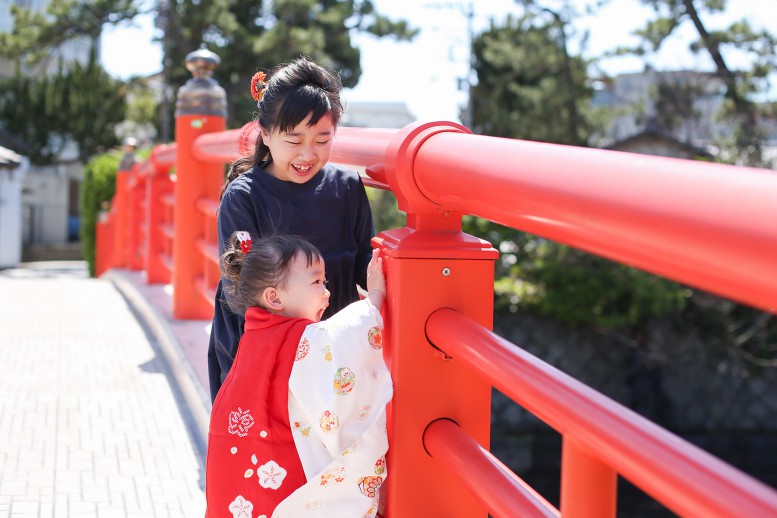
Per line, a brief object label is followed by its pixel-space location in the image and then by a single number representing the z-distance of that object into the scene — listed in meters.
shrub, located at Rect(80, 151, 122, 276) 13.91
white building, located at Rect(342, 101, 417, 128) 37.19
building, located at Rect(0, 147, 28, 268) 22.23
